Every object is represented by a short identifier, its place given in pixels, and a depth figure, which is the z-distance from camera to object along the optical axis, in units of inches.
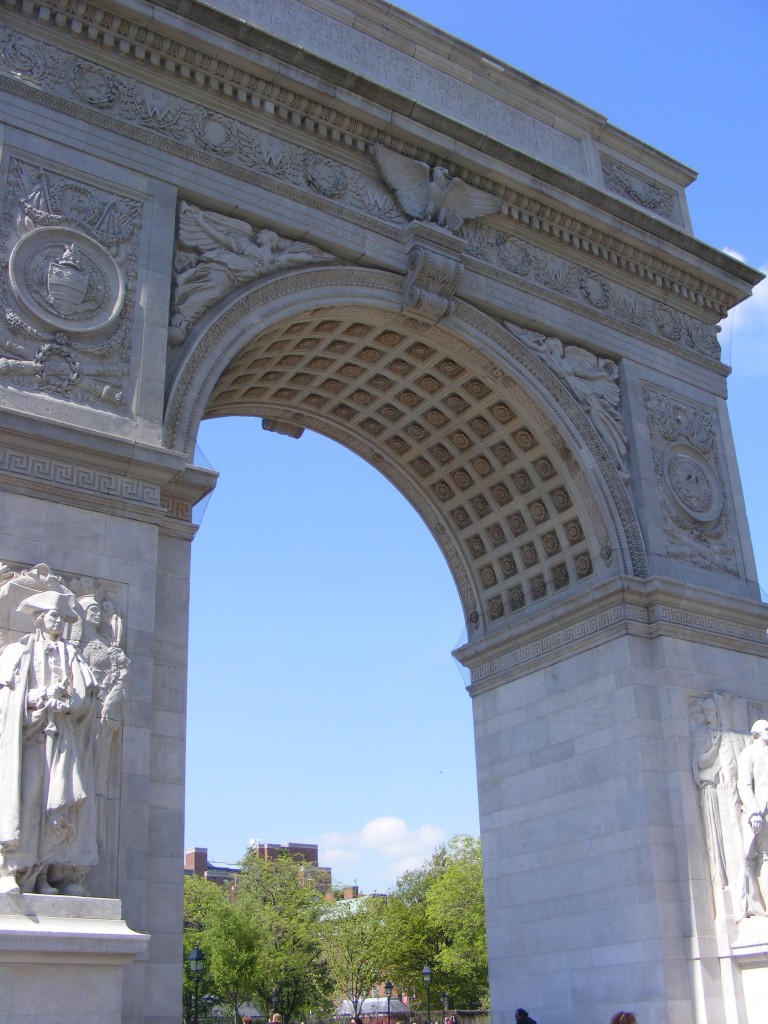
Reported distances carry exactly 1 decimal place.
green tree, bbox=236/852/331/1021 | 1935.3
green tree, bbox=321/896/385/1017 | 2082.9
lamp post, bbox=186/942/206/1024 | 1261.2
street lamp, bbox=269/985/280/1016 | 1952.5
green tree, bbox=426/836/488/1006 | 1995.6
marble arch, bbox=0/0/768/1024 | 552.7
